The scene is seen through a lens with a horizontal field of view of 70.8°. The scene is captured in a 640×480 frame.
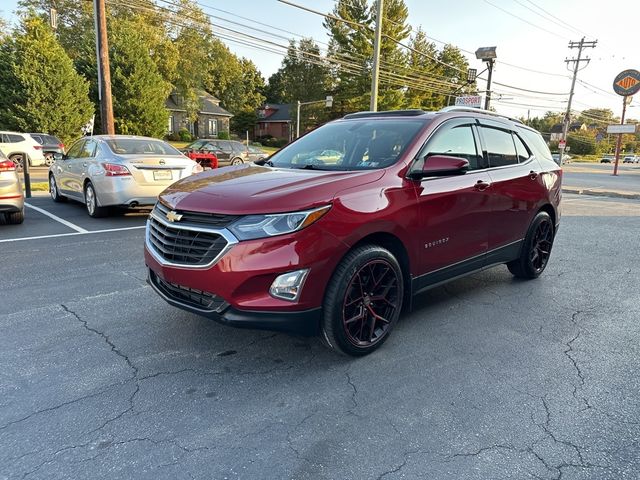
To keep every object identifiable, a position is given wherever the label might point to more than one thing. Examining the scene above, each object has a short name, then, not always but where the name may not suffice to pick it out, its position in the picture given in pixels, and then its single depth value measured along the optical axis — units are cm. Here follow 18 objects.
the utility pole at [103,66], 1330
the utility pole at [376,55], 1738
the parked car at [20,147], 1862
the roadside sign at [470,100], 2291
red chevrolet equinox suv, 285
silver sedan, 782
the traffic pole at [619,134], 3478
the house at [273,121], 6988
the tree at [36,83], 2431
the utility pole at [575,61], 4689
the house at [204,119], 5278
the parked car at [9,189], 683
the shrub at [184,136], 5044
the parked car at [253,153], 2324
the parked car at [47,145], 2047
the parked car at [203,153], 2009
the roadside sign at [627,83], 3348
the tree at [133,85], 2858
